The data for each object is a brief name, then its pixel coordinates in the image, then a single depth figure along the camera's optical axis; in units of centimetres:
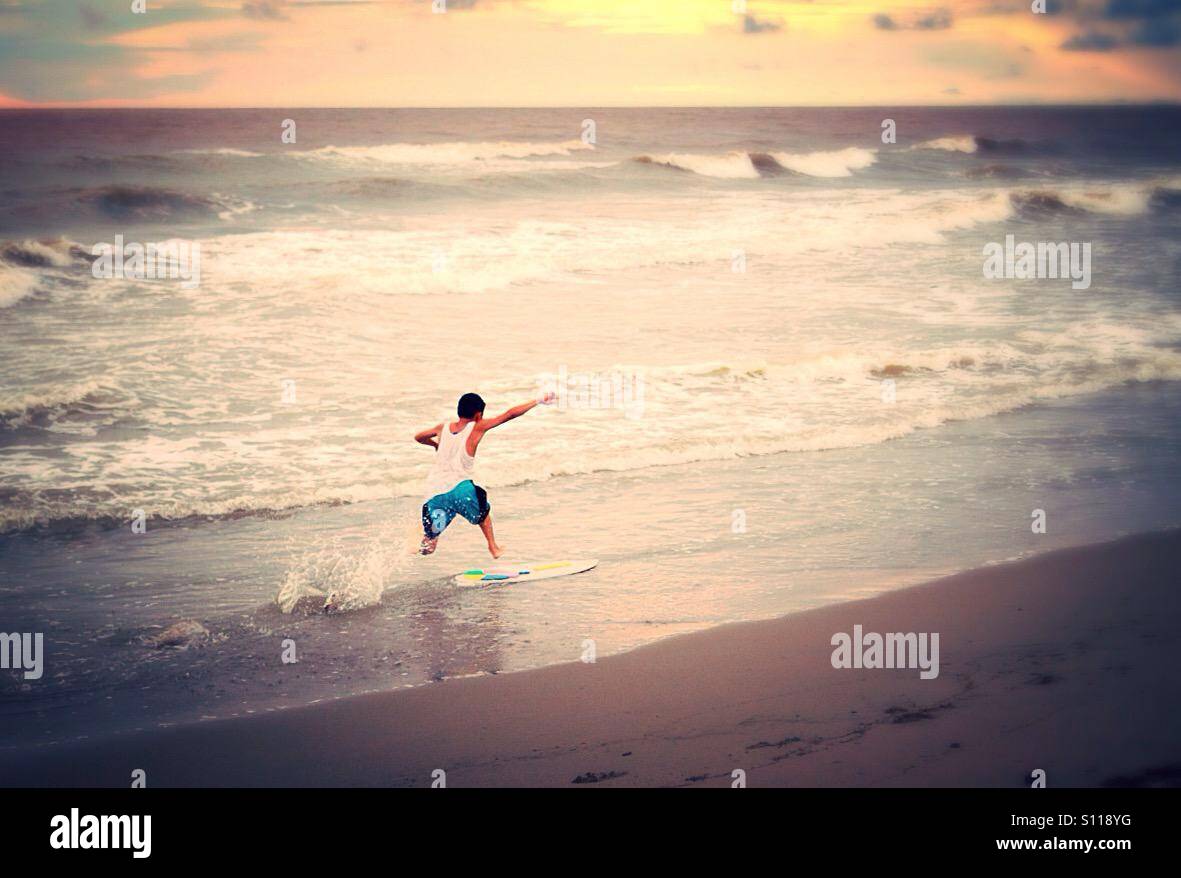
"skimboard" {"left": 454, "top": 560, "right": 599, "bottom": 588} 792
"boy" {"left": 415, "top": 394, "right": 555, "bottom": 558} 824
